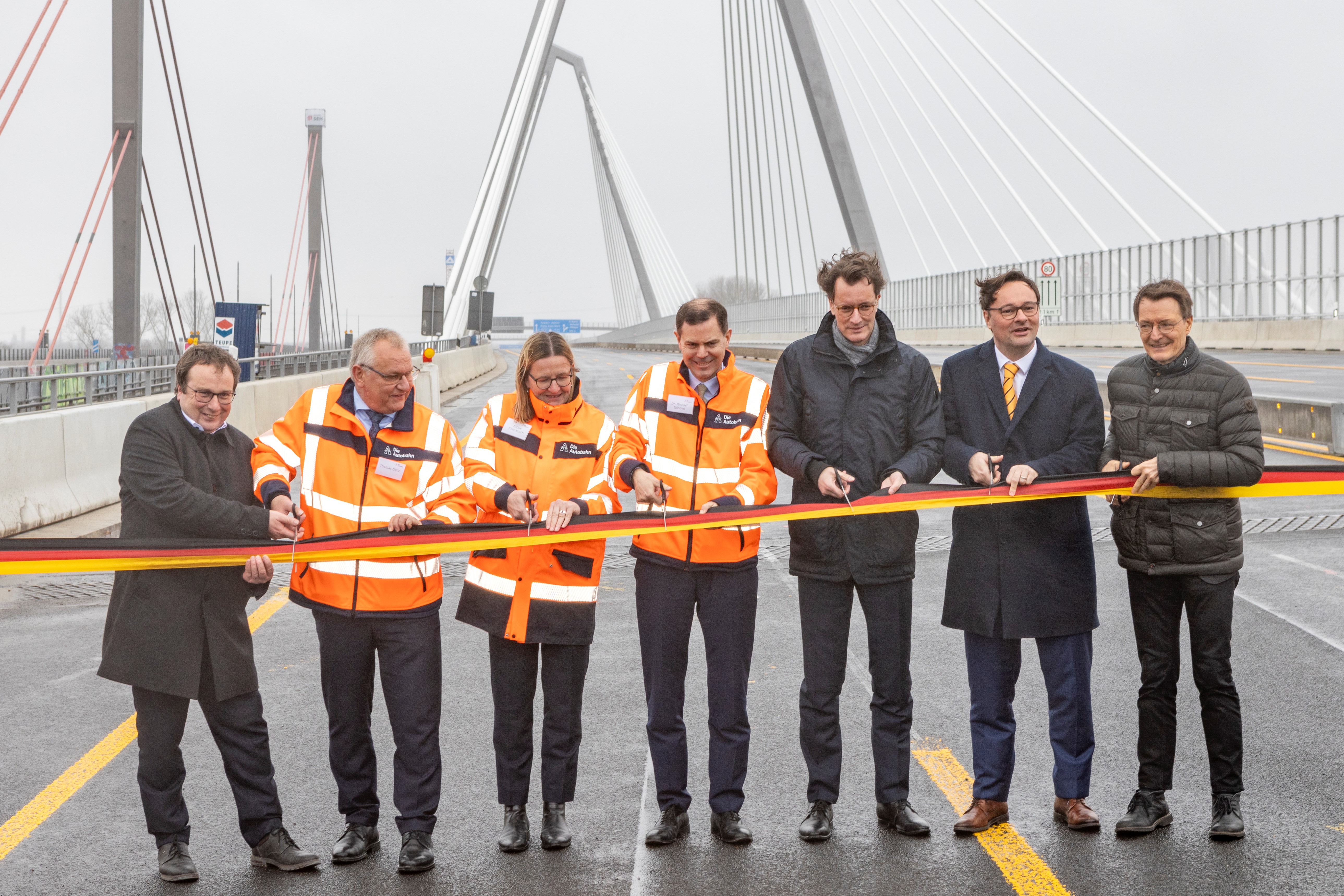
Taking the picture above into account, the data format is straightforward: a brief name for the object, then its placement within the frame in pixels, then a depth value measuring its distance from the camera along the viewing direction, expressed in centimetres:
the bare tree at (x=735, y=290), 7794
